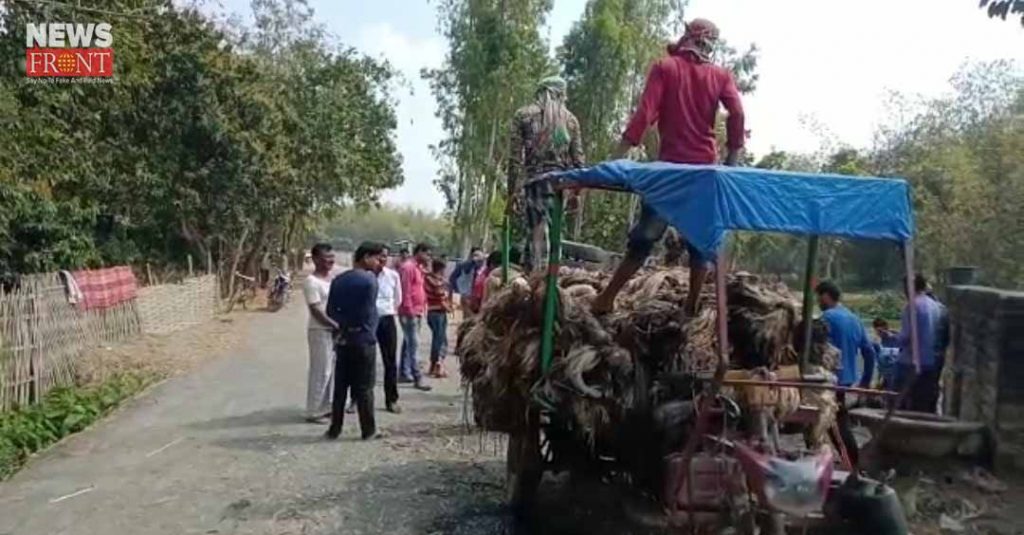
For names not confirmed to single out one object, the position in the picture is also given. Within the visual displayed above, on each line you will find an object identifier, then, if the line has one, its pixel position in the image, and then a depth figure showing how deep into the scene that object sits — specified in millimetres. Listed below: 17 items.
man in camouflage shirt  8016
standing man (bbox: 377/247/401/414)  11102
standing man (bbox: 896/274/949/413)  9555
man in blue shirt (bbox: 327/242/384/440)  9406
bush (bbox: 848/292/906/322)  23359
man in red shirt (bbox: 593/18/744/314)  6270
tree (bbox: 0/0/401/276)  14383
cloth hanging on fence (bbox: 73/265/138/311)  15945
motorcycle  31531
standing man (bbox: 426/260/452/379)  13992
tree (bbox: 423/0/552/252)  37438
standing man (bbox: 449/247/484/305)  13109
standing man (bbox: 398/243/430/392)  13078
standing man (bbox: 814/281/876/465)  8633
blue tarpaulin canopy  4500
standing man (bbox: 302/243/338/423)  10078
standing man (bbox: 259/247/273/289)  39512
